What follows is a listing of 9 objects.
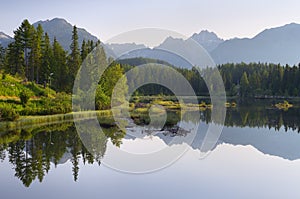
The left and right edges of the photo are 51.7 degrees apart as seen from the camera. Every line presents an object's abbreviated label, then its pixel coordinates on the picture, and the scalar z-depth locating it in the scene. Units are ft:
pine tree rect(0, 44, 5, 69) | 196.18
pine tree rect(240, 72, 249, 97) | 356.83
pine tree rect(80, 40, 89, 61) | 182.54
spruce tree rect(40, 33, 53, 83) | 172.43
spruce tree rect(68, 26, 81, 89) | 175.63
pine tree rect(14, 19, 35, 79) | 156.35
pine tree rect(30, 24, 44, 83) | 162.50
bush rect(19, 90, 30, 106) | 112.37
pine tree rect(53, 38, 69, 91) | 173.88
